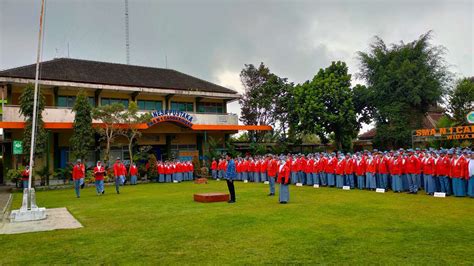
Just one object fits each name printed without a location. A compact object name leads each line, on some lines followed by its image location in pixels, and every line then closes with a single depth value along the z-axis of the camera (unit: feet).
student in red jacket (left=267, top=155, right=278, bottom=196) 53.26
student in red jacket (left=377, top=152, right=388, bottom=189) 56.44
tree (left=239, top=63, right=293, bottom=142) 118.11
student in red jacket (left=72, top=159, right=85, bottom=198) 60.39
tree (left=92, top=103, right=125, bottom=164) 86.17
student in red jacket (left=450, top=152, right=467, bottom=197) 47.37
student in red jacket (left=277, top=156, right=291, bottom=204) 44.73
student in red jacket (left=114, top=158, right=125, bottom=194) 63.57
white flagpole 39.91
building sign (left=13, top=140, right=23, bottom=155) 77.46
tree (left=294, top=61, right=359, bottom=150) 99.14
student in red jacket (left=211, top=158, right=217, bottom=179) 99.19
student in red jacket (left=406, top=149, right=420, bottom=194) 52.21
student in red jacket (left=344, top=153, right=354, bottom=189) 61.82
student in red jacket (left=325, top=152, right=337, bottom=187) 65.50
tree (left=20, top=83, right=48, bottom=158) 76.02
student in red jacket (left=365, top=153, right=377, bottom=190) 57.72
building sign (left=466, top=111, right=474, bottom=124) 70.69
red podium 47.76
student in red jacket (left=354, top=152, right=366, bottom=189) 59.62
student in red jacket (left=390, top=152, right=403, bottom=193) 54.08
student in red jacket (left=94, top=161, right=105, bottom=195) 61.36
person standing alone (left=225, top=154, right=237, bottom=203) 47.57
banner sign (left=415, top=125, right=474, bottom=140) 63.77
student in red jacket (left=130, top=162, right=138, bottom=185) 88.02
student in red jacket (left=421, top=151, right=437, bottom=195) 50.24
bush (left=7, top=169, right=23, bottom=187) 75.82
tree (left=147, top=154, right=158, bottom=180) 94.99
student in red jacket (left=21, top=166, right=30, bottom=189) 69.75
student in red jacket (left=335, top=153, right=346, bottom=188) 63.31
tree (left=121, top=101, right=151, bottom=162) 89.20
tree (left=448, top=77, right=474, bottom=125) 88.08
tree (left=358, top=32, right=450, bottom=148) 99.81
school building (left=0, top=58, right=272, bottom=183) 89.51
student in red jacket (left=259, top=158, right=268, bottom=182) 81.36
